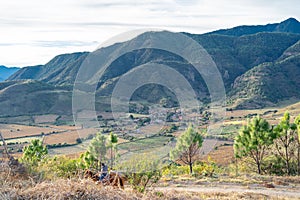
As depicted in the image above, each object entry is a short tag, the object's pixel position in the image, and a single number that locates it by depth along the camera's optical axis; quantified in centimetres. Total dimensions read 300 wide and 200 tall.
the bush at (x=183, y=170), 2264
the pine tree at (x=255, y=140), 2264
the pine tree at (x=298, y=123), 2127
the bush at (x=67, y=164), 2045
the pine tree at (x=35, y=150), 2535
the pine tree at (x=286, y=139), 2227
